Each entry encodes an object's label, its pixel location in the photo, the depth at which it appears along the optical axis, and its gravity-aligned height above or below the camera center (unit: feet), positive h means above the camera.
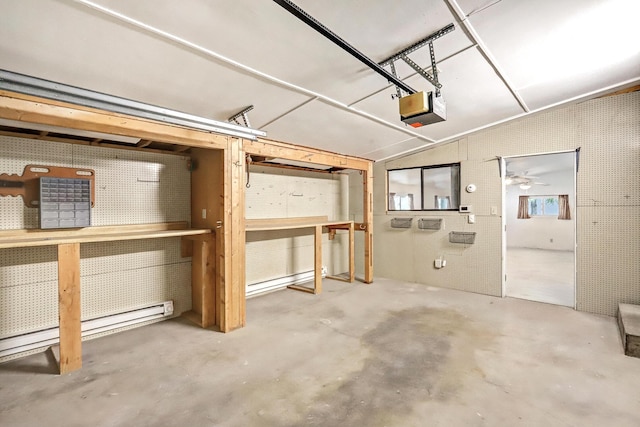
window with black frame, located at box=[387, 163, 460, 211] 15.35 +2.22
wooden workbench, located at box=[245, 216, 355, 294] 13.55 -0.82
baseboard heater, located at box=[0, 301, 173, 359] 8.05 -3.65
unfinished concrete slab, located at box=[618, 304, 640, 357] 8.13 -3.58
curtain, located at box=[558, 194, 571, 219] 28.40 +0.41
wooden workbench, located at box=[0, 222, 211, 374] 7.18 -1.87
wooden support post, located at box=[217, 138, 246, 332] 9.71 -0.95
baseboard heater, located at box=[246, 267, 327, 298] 13.89 -3.69
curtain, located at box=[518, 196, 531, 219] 31.42 +0.48
